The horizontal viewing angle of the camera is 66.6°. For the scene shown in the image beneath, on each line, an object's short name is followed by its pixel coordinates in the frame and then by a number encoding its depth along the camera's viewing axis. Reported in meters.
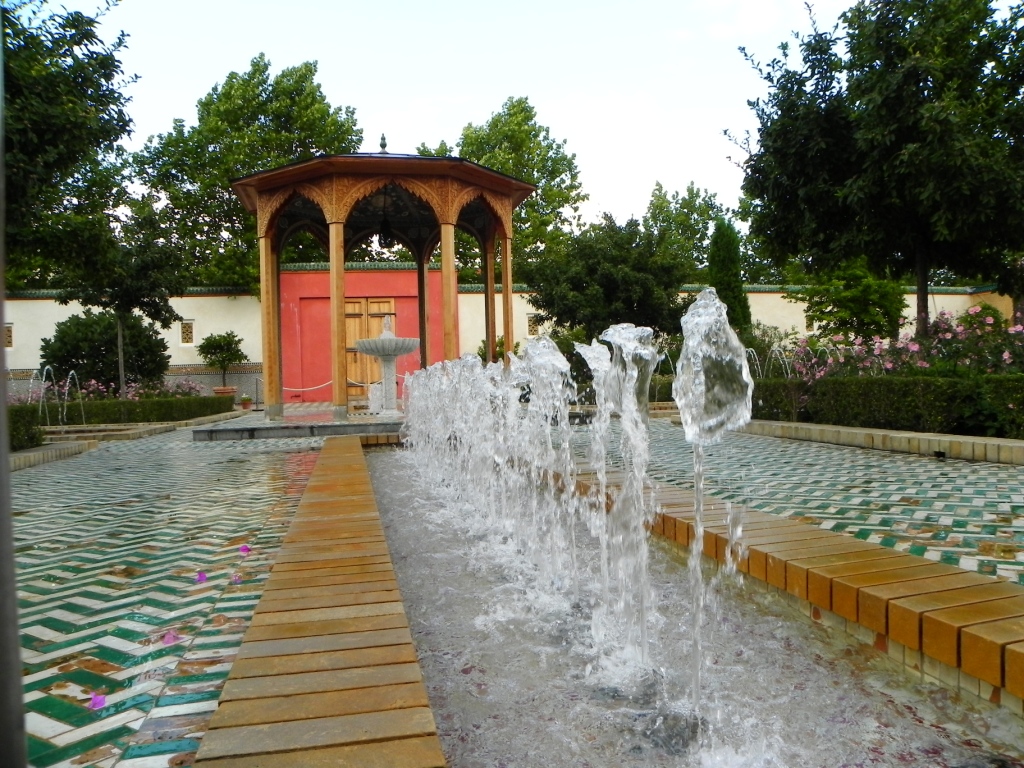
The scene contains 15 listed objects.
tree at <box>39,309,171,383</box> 16.31
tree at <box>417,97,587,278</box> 25.45
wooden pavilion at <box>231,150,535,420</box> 9.77
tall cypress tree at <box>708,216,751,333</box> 19.70
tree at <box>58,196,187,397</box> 14.73
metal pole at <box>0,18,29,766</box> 0.51
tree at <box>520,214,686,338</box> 18.05
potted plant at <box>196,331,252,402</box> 20.00
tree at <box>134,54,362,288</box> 23.55
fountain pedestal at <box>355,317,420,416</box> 11.85
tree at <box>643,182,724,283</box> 33.31
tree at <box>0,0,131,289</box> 6.81
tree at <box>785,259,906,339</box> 18.48
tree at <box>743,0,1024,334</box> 8.39
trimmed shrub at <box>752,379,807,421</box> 9.00
